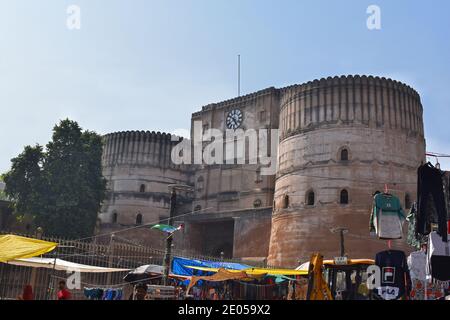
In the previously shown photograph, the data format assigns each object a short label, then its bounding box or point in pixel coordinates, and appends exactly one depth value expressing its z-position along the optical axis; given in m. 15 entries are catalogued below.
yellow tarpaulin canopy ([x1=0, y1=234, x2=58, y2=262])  10.35
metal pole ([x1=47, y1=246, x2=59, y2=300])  13.91
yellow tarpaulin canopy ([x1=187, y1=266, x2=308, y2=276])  14.01
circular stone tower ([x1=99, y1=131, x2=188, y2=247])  36.53
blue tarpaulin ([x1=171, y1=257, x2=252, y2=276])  15.39
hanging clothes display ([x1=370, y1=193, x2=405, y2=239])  12.14
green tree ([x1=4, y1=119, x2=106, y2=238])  27.23
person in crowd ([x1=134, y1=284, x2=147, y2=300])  9.37
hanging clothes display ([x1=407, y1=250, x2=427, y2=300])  10.80
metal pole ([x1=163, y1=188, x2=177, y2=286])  13.36
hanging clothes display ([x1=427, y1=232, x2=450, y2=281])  9.40
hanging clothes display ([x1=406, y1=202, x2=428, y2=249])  14.44
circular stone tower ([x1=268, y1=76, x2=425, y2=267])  25.06
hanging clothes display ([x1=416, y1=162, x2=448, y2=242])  10.41
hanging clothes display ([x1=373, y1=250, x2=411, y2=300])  9.80
